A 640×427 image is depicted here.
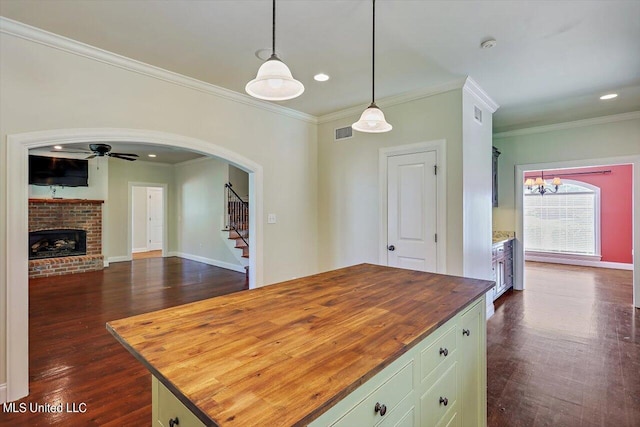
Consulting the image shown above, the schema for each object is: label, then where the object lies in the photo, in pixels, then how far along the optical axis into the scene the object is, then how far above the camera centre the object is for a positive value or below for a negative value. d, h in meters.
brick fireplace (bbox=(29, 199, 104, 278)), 6.43 -0.48
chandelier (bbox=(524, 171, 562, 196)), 7.56 +0.72
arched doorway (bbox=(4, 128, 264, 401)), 2.24 -0.27
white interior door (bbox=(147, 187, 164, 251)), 10.54 -0.11
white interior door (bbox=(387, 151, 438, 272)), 3.60 +0.03
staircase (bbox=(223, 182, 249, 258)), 7.18 -0.07
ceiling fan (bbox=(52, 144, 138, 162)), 5.31 +1.15
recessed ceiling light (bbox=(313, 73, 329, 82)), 3.19 +1.44
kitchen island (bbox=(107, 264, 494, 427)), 0.83 -0.48
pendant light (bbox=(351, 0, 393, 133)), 2.20 +0.67
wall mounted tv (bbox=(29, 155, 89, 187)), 6.44 +0.95
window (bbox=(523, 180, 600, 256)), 7.54 -0.20
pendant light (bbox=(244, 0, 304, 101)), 1.59 +0.72
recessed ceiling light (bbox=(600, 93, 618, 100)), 3.66 +1.40
